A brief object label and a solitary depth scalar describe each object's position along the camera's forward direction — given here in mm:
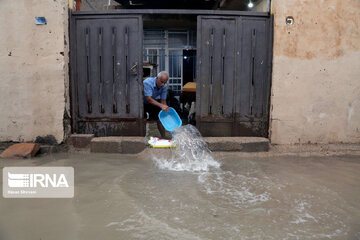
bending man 5414
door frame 4871
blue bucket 5293
